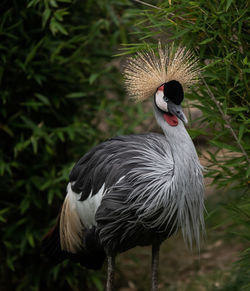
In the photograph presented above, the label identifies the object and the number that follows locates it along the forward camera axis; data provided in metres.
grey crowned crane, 10.21
